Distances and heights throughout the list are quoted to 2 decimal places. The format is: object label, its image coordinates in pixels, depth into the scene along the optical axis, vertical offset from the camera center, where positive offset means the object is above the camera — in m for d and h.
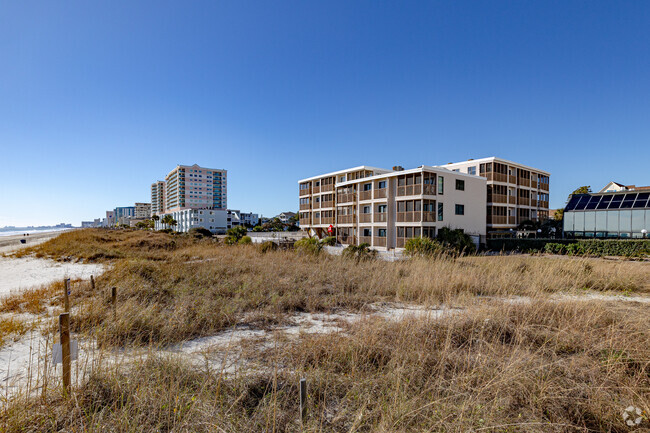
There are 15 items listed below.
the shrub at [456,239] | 21.16 -2.16
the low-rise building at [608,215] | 22.81 -0.22
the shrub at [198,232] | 41.34 -3.03
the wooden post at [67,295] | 3.81 -1.16
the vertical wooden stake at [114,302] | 5.20 -1.69
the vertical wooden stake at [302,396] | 2.13 -1.50
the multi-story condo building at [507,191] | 31.09 +2.79
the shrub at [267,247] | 17.43 -2.20
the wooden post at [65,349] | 2.92 -1.48
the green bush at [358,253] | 13.64 -2.13
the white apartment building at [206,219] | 85.38 -1.49
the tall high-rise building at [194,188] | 105.00 +11.11
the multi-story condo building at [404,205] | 24.64 +0.84
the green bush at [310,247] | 15.33 -2.00
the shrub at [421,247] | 14.67 -1.95
